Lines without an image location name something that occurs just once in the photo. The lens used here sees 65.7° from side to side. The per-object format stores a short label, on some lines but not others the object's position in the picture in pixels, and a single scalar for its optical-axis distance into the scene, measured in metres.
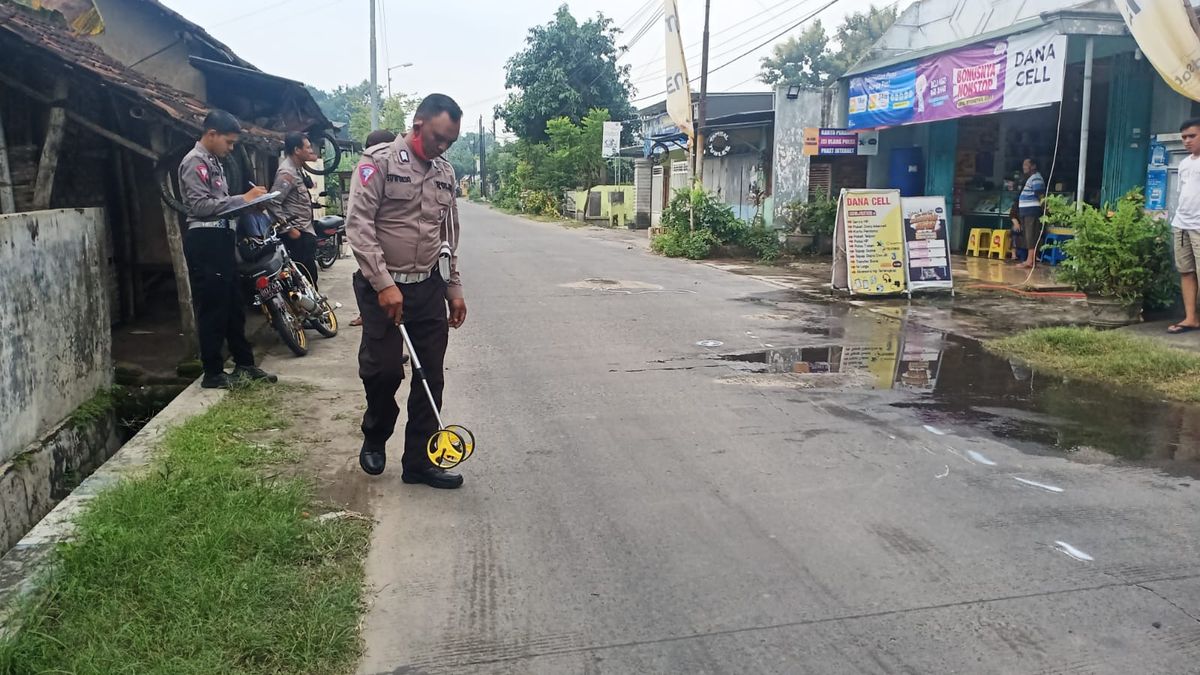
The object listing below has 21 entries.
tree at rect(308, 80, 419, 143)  45.31
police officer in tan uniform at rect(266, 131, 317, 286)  8.17
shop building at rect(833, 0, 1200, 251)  11.73
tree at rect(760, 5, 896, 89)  40.05
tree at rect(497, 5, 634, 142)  38.81
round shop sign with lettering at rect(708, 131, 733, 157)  20.88
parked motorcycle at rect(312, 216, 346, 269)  11.85
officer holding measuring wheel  4.41
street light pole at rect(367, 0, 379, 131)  29.59
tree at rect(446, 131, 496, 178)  99.31
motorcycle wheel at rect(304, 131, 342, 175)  12.93
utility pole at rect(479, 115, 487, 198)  76.31
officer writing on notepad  6.18
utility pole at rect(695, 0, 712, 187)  19.02
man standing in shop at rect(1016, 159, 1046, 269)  14.05
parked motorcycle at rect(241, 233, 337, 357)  7.48
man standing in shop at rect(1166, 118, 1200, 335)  8.45
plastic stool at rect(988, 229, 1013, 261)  15.67
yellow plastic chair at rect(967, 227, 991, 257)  16.34
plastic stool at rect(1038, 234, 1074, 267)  14.20
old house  5.06
